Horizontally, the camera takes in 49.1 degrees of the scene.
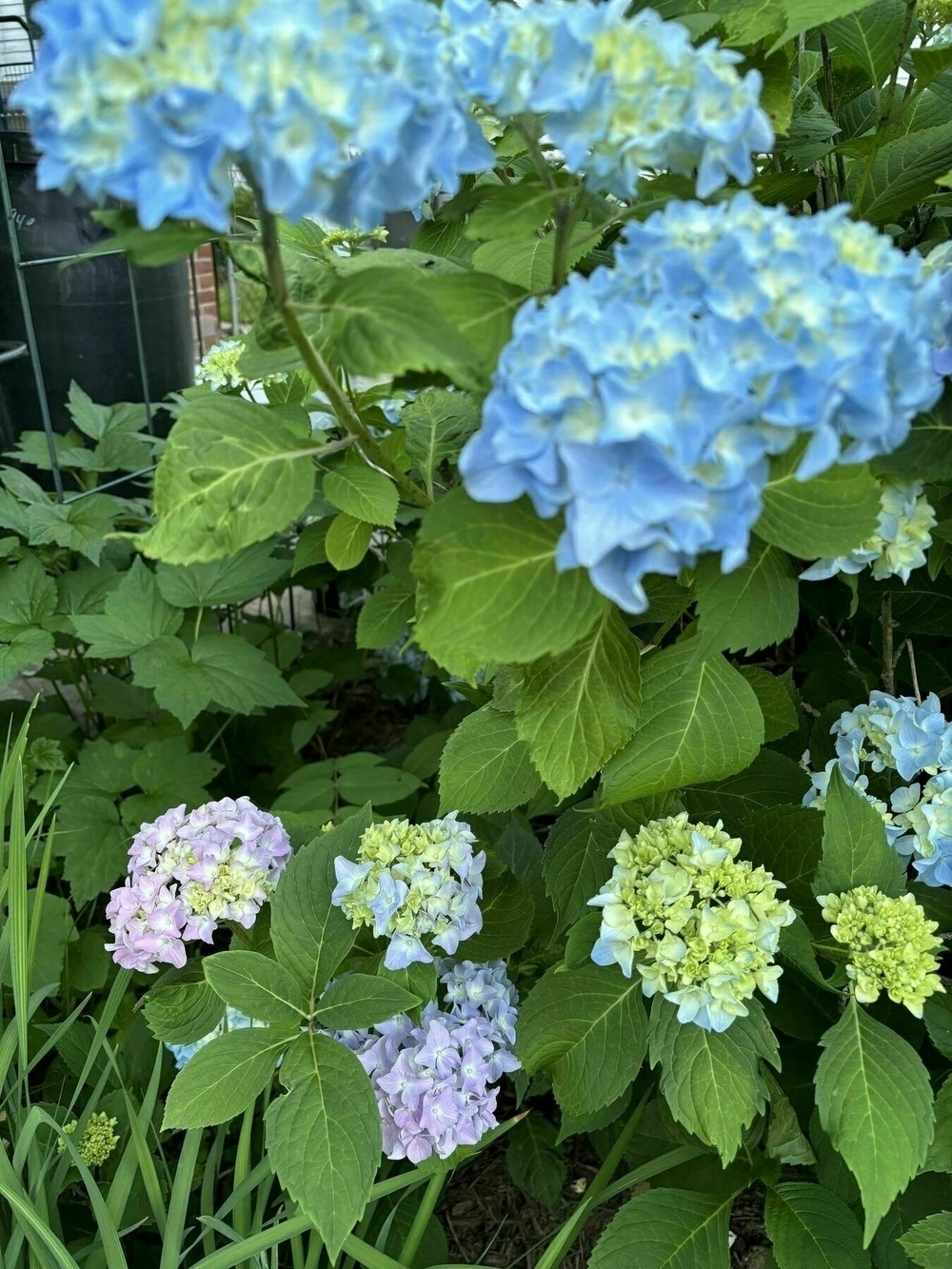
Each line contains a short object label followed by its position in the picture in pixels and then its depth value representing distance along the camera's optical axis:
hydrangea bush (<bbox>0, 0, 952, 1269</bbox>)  0.45
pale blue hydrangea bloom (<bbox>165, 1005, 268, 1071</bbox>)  1.13
